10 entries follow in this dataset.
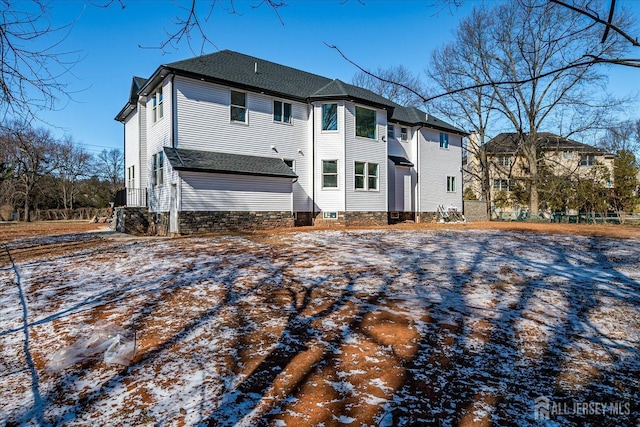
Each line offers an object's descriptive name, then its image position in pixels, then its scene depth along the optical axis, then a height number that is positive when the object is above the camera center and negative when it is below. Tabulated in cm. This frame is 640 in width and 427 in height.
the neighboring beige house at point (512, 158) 3006 +500
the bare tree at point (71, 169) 3678 +461
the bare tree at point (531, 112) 2202 +677
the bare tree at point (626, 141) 2997 +640
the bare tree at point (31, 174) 3044 +329
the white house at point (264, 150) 1266 +270
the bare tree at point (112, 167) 4725 +629
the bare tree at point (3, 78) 328 +138
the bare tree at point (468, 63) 2189 +1003
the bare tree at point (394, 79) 2961 +1202
